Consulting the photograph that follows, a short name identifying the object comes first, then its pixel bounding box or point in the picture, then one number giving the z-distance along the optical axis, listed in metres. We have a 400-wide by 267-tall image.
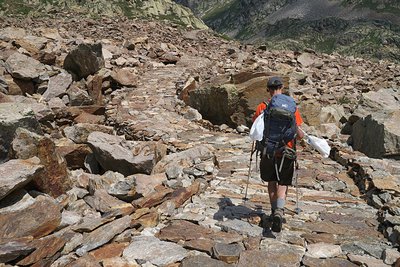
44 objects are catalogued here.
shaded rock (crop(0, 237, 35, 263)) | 5.11
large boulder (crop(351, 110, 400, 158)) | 11.85
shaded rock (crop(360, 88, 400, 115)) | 16.91
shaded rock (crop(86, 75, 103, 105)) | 18.11
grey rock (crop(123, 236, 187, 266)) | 5.57
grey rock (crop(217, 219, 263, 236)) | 6.56
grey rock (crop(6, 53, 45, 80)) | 16.33
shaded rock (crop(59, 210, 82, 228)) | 6.55
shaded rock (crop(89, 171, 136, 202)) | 7.77
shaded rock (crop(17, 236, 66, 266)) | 5.25
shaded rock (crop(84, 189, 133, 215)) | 7.34
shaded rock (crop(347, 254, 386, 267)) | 5.57
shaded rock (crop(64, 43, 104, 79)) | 18.98
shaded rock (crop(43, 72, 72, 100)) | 16.70
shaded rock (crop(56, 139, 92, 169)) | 10.33
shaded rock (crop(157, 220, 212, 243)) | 6.22
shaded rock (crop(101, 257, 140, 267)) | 5.37
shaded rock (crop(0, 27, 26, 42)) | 22.35
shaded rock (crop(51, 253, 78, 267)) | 5.32
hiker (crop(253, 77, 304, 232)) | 6.75
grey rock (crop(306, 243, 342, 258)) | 5.92
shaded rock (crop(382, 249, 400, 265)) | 5.61
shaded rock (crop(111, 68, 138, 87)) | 19.77
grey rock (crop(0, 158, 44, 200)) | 6.20
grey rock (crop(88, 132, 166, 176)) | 9.42
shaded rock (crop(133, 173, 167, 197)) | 8.10
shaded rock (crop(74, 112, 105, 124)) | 15.04
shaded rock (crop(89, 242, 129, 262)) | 5.57
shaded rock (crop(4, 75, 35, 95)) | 15.52
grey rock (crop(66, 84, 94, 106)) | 16.40
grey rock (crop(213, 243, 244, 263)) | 5.59
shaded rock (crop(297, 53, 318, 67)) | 29.72
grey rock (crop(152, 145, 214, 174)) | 9.76
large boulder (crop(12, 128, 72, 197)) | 7.49
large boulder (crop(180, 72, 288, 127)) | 15.29
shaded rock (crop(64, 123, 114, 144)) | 11.98
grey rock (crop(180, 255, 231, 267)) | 5.36
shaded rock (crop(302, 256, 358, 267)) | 5.58
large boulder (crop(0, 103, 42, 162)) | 8.48
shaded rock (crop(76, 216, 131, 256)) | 5.73
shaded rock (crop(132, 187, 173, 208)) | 7.30
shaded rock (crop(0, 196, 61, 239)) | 5.89
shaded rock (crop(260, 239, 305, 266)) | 5.61
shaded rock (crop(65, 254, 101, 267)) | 5.24
